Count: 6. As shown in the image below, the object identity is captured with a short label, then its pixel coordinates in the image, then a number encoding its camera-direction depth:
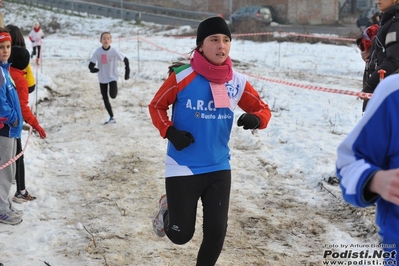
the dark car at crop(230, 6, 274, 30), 35.00
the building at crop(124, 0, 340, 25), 41.62
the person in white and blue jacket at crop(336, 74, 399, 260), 2.06
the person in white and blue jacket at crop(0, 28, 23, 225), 5.05
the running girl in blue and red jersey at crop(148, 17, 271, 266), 3.72
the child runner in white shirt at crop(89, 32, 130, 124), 9.73
